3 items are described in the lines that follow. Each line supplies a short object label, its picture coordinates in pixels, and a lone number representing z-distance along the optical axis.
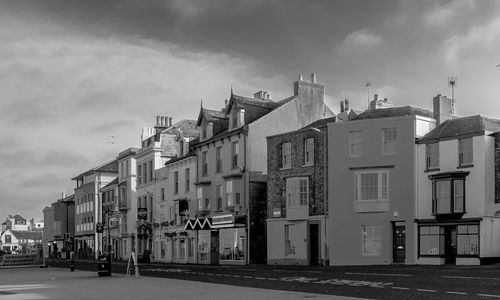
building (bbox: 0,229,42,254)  192.62
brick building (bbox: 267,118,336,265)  49.53
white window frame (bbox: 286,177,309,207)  50.62
